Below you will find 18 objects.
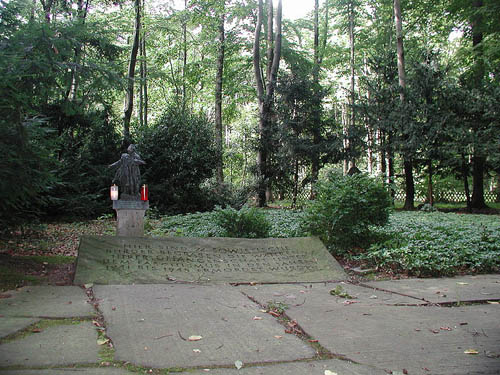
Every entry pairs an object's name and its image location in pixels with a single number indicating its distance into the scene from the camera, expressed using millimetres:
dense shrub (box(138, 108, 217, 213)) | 15578
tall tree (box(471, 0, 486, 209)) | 17109
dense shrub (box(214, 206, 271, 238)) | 7812
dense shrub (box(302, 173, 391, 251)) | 7273
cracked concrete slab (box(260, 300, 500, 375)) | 2621
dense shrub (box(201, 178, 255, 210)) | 16203
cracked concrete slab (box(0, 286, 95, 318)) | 3619
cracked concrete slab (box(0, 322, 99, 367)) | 2504
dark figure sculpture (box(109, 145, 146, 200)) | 7546
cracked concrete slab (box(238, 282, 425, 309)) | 4332
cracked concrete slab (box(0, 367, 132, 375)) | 2312
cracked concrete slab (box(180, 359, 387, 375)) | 2463
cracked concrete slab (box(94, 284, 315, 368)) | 2691
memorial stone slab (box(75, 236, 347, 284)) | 5414
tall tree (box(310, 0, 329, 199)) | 17781
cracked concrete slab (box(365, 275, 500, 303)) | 4542
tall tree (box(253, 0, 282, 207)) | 18000
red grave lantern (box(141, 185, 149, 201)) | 7619
